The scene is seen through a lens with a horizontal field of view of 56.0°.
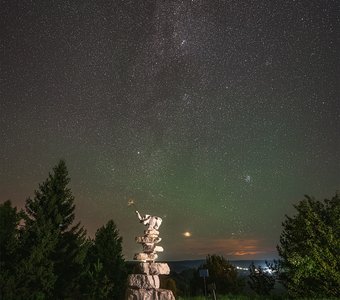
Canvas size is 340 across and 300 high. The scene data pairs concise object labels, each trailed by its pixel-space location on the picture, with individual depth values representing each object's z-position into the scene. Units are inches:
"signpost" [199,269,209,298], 613.3
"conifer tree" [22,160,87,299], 836.0
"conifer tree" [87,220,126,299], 997.2
